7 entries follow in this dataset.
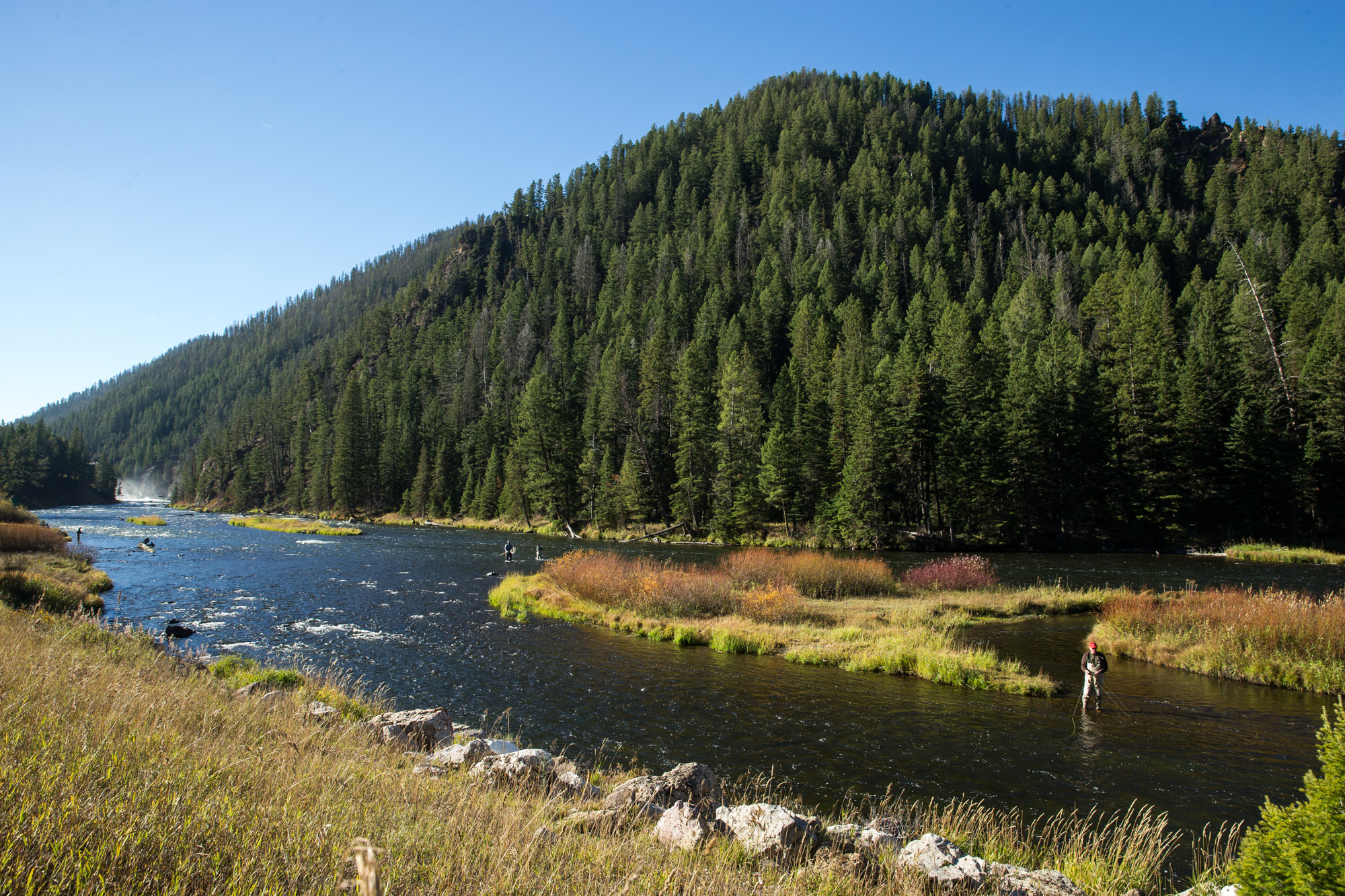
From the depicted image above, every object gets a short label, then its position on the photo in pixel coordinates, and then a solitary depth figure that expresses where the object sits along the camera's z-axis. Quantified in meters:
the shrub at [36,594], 19.88
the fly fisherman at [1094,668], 13.96
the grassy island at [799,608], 18.09
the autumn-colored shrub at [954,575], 29.50
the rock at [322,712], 9.57
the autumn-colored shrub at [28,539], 31.38
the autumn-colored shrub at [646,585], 24.66
